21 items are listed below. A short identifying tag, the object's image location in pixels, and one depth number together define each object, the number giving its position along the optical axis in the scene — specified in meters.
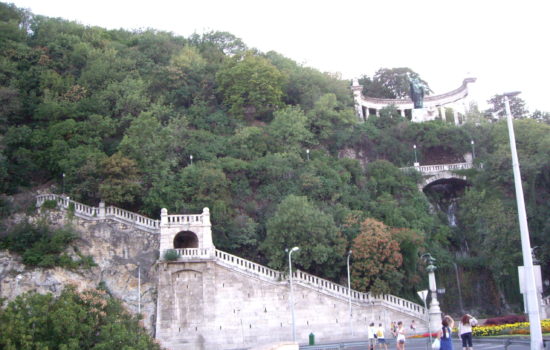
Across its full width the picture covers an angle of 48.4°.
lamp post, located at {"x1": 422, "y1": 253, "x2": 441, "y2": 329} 32.75
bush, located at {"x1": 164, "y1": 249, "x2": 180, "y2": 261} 37.91
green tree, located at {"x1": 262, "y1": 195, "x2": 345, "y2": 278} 38.69
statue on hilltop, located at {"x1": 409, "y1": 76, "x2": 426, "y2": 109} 64.00
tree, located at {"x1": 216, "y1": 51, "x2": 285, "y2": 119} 55.01
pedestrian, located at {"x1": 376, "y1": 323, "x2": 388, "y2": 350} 25.71
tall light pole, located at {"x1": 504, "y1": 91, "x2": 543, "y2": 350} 14.98
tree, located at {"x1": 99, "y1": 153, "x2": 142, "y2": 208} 40.69
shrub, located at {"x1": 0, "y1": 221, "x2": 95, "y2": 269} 37.22
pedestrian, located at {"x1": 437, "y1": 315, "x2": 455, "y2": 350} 16.58
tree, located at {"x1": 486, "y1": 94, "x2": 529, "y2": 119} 63.87
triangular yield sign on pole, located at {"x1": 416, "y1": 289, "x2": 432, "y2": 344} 26.03
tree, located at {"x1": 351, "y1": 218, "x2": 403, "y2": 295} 38.50
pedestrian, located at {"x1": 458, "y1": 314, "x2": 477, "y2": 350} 18.31
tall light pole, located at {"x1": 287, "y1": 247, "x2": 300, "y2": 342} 34.84
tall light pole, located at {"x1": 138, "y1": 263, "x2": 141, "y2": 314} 37.66
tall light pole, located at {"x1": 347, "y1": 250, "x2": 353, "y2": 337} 38.31
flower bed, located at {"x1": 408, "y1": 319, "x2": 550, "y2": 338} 28.02
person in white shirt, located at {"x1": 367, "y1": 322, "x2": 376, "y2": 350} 25.32
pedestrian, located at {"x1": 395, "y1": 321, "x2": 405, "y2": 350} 20.77
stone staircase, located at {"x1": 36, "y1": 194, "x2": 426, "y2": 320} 38.69
